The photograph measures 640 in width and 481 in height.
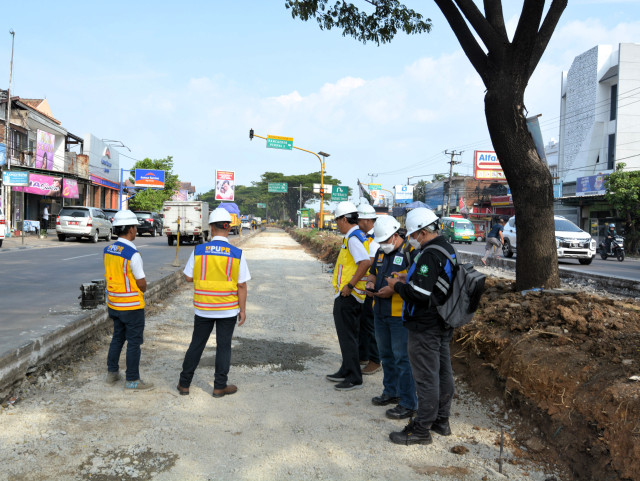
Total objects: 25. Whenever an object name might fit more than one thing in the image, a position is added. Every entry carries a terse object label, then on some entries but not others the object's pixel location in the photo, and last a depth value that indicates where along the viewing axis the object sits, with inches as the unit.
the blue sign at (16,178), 816.3
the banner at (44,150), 1239.3
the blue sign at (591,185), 1176.2
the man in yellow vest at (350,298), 182.5
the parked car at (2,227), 722.3
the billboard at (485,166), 2004.2
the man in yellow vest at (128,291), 170.4
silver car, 909.8
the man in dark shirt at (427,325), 135.0
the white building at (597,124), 1266.0
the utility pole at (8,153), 1005.8
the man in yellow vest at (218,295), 167.0
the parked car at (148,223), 1280.0
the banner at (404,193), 2888.8
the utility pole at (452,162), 2015.3
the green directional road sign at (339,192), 1497.3
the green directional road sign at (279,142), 1056.2
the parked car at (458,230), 1349.7
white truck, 999.4
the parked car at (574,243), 633.6
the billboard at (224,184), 1942.1
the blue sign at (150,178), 1875.0
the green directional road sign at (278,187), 2241.1
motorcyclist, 838.5
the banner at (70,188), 1296.8
